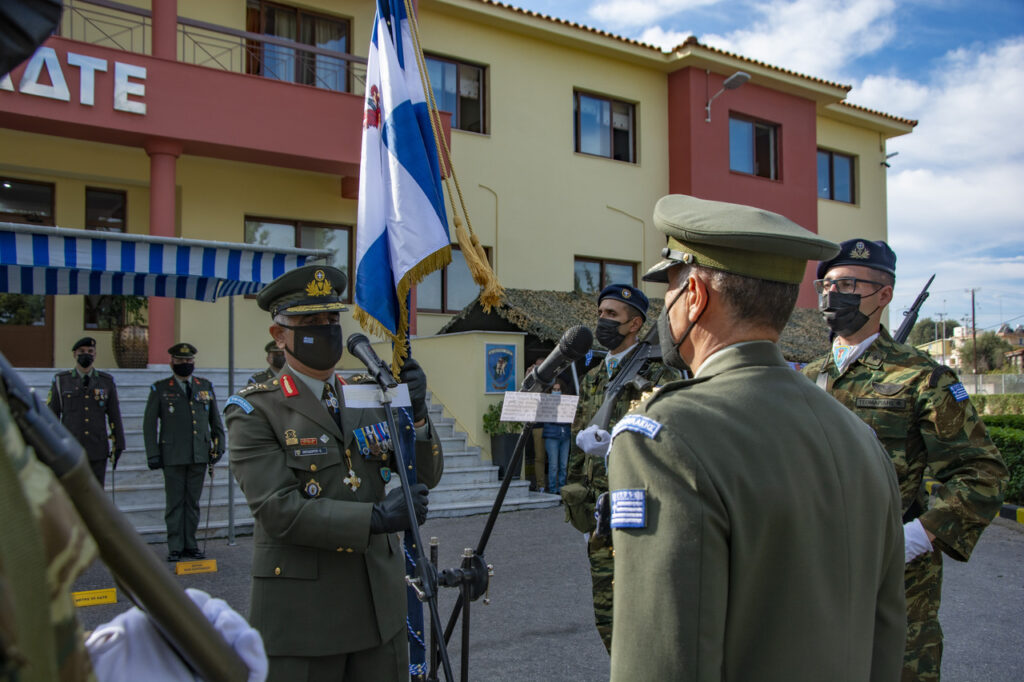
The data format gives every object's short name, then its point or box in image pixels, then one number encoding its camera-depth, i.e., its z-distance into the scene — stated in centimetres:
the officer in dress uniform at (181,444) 766
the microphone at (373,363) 262
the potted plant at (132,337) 1173
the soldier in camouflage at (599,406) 414
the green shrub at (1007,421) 1404
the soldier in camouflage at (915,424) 299
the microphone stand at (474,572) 264
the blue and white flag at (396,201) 417
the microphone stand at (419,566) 246
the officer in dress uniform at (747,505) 133
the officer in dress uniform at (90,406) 812
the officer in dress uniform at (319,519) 271
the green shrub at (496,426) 1147
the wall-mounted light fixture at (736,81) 1547
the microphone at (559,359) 262
